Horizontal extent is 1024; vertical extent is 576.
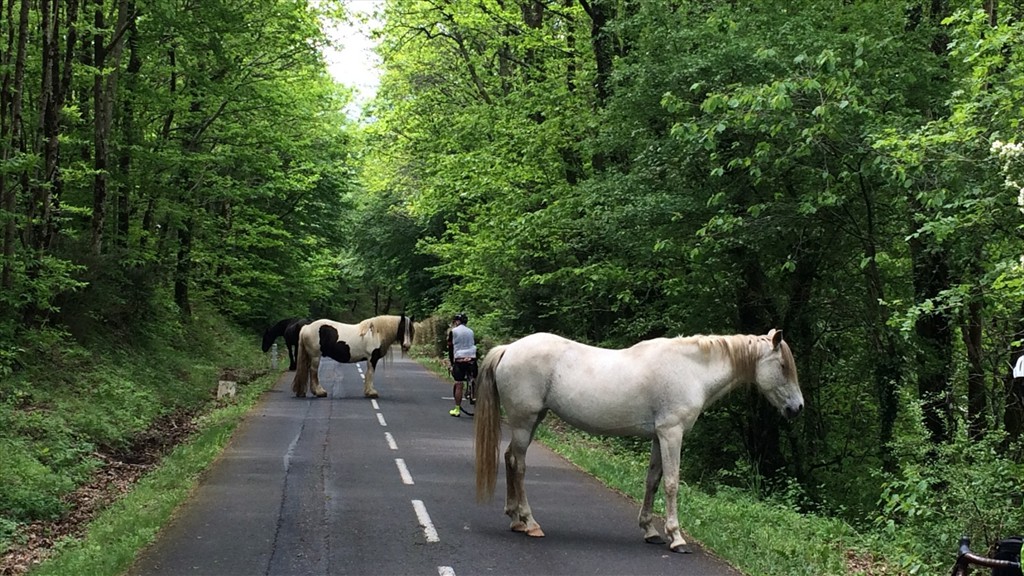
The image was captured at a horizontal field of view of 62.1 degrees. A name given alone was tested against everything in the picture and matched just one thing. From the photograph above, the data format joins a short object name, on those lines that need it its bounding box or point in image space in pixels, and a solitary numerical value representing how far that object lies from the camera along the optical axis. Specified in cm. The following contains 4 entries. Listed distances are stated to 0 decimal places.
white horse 800
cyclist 1858
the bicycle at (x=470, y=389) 1916
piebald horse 2191
